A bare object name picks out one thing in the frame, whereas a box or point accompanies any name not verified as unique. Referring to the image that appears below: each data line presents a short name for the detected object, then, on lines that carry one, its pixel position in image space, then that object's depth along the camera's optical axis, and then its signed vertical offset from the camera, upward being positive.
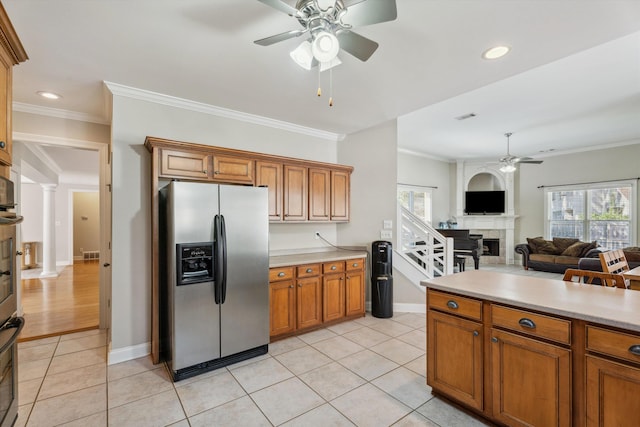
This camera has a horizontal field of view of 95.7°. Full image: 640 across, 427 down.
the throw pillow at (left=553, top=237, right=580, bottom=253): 6.87 -0.72
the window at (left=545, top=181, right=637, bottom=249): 6.52 -0.02
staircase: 4.32 -0.50
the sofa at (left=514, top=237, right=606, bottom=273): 6.40 -0.94
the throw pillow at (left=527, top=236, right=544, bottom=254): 7.24 -0.76
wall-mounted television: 8.23 +0.30
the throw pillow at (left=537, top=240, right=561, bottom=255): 6.97 -0.87
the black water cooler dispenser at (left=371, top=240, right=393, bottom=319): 3.98 -0.91
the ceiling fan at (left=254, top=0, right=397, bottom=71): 1.53 +1.09
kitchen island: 1.38 -0.78
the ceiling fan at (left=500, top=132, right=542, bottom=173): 6.18 +1.11
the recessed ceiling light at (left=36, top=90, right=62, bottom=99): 3.00 +1.29
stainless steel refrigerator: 2.56 -0.56
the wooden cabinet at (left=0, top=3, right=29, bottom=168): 1.60 +0.84
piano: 6.09 -0.63
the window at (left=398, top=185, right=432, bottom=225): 7.55 +0.40
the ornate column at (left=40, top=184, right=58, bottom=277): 6.78 -0.33
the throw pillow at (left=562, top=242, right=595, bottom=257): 6.44 -0.83
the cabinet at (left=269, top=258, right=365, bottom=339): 3.28 -1.00
